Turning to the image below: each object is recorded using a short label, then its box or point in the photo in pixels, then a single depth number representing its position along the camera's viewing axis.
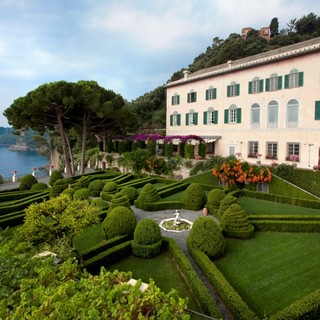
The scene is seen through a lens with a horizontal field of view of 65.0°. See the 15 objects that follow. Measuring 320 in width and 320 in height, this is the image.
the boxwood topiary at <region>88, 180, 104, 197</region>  21.11
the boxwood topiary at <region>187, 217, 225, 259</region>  10.03
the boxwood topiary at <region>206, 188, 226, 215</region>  15.49
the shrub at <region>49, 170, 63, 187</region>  25.02
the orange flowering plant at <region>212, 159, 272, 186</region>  21.27
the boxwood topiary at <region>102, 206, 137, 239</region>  11.62
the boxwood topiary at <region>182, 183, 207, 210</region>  16.73
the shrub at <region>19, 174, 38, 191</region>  24.24
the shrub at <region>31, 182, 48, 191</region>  22.59
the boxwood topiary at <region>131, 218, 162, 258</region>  10.39
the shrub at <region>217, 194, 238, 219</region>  13.74
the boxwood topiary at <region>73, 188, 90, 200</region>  17.56
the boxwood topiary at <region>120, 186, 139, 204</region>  18.23
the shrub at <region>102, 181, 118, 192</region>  20.06
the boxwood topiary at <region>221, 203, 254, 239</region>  11.89
